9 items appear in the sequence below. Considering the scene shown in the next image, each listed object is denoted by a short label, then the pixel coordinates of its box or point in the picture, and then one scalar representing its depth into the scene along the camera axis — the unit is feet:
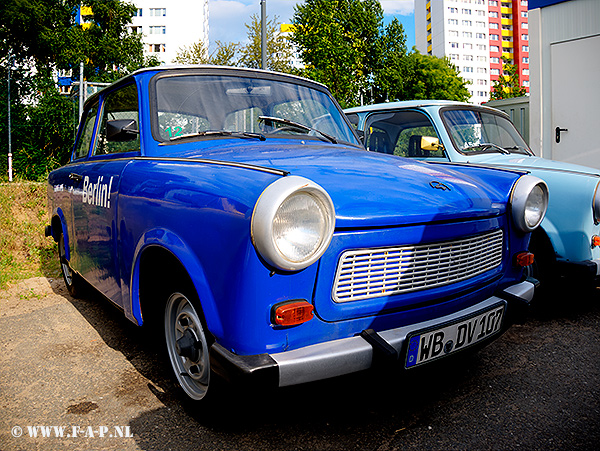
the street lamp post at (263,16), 42.78
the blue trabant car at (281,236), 6.27
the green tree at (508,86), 179.91
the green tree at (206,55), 63.05
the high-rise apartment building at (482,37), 290.56
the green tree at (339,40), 61.72
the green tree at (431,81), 143.95
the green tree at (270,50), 61.52
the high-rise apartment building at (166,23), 229.04
